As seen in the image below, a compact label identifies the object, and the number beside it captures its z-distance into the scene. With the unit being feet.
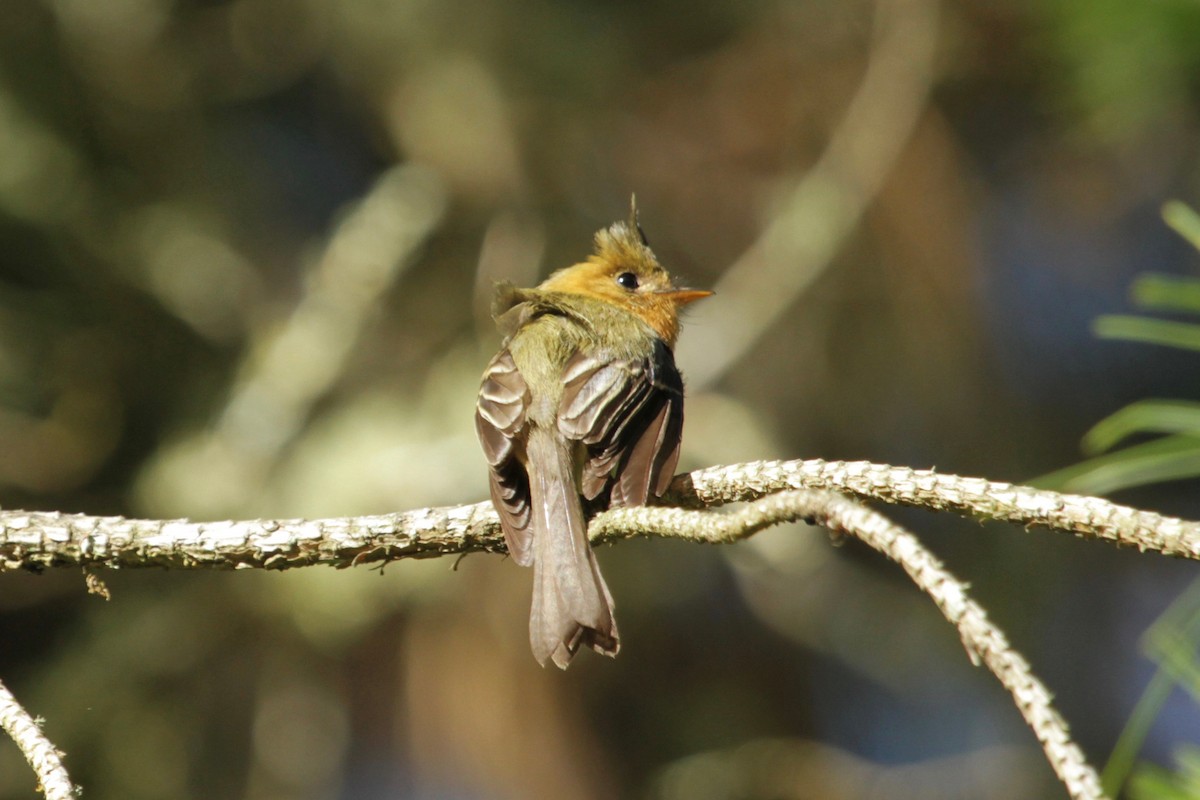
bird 20.88
